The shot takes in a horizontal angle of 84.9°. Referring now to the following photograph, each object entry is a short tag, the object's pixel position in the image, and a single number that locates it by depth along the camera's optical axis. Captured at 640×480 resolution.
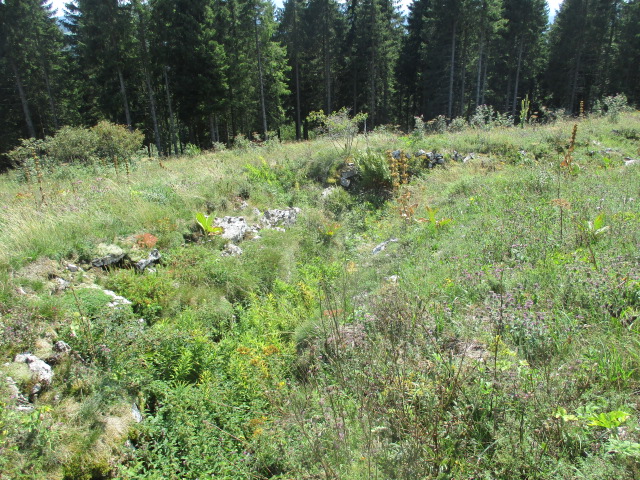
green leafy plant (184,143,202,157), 15.28
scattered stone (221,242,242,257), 6.78
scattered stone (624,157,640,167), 7.84
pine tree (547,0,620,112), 27.97
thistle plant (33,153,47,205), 6.86
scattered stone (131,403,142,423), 3.33
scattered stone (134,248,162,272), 5.66
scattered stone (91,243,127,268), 5.46
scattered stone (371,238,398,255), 6.67
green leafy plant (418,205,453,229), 6.42
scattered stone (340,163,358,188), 11.44
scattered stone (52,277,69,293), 4.63
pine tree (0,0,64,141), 23.02
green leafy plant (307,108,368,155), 12.56
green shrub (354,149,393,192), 10.78
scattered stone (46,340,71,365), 3.60
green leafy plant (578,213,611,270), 4.21
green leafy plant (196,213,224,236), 7.12
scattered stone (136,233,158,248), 6.07
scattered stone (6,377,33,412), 3.01
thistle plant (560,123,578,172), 5.42
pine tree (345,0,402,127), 27.64
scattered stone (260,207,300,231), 8.66
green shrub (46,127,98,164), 12.02
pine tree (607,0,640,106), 27.77
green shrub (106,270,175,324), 4.75
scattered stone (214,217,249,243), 7.41
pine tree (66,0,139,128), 21.03
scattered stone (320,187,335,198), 10.73
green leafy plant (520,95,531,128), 12.12
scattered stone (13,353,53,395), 3.28
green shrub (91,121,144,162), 12.97
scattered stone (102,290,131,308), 4.46
